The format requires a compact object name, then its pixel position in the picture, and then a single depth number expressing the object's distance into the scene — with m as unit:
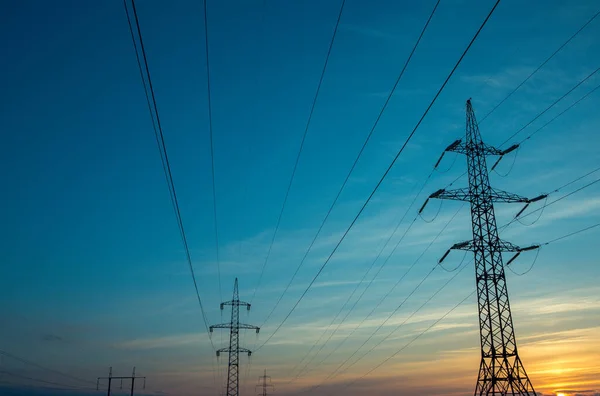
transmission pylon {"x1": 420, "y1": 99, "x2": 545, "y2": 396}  38.28
